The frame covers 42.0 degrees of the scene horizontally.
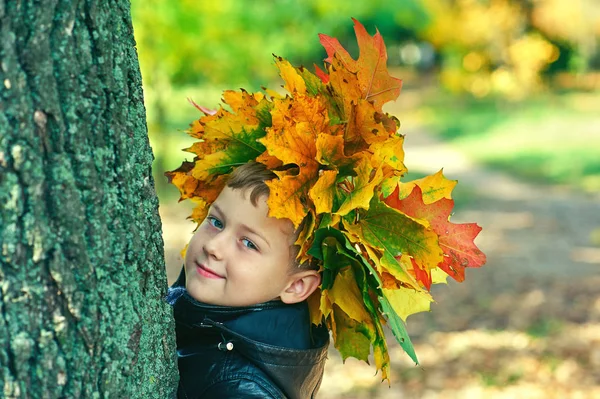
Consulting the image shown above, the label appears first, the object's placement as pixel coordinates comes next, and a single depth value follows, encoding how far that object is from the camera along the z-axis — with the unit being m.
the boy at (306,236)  1.81
